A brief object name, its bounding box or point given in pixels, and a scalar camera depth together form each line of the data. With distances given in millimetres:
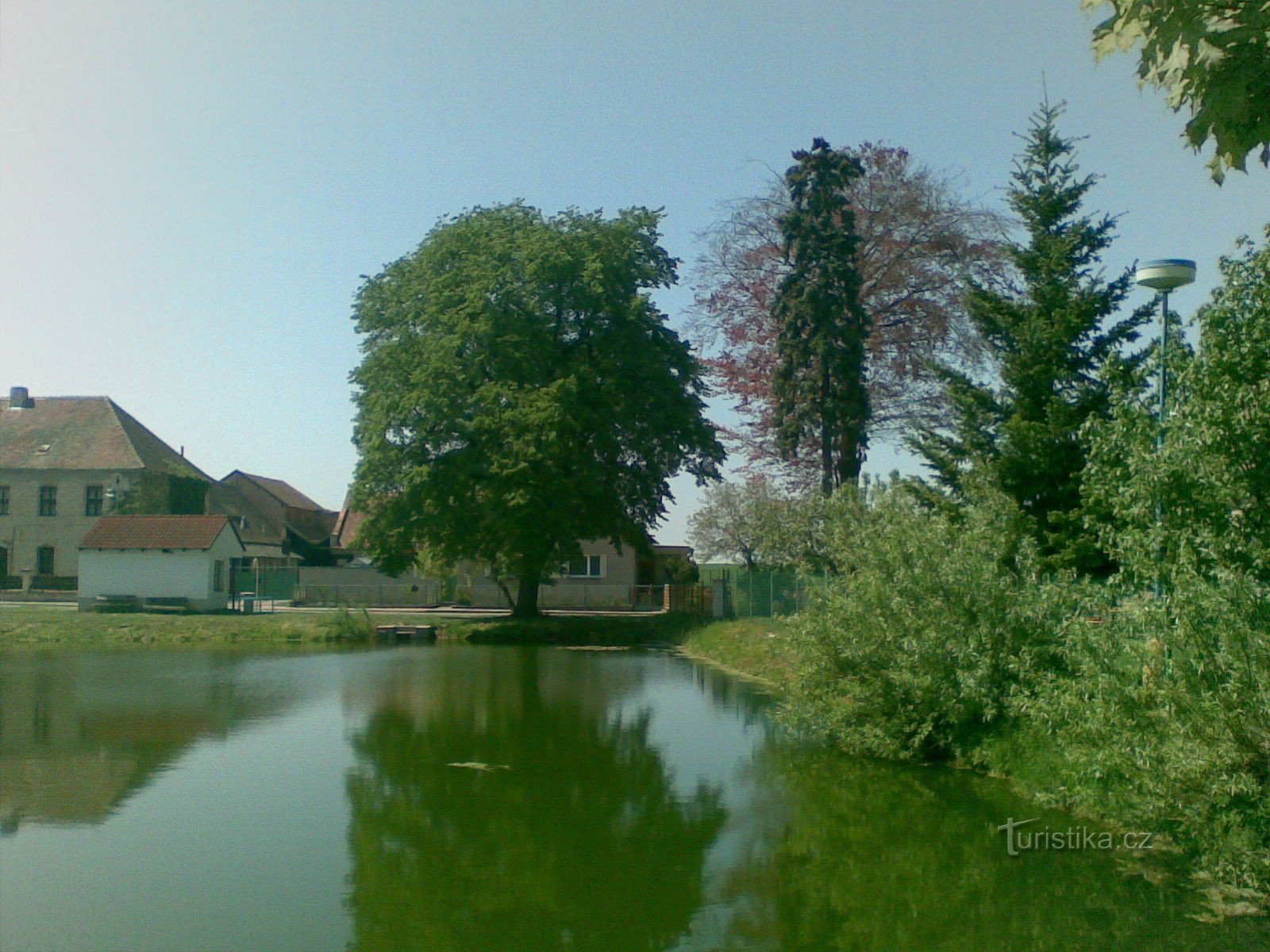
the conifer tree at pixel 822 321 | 31266
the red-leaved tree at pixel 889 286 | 33000
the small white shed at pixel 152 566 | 42281
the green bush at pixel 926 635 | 14062
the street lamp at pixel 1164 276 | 13086
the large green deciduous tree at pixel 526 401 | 36562
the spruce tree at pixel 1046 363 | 20281
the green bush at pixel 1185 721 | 8844
